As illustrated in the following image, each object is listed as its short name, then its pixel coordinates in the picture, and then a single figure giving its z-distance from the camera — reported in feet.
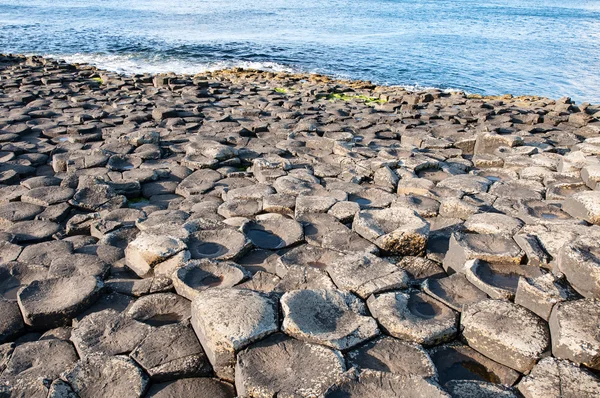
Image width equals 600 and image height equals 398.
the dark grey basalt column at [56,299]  10.28
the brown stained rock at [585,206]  13.13
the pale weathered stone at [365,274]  10.25
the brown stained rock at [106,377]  8.05
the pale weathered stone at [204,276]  10.59
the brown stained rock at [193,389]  8.19
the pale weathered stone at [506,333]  8.68
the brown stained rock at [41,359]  8.79
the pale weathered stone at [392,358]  8.38
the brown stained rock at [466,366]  8.66
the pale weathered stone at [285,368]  7.62
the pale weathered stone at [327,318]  8.66
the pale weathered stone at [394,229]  12.04
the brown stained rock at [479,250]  11.34
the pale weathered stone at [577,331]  8.19
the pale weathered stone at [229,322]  8.27
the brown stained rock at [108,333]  9.16
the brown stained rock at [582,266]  9.42
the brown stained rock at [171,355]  8.45
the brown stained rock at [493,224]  12.51
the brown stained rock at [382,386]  7.50
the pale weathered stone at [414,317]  9.08
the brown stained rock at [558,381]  7.63
